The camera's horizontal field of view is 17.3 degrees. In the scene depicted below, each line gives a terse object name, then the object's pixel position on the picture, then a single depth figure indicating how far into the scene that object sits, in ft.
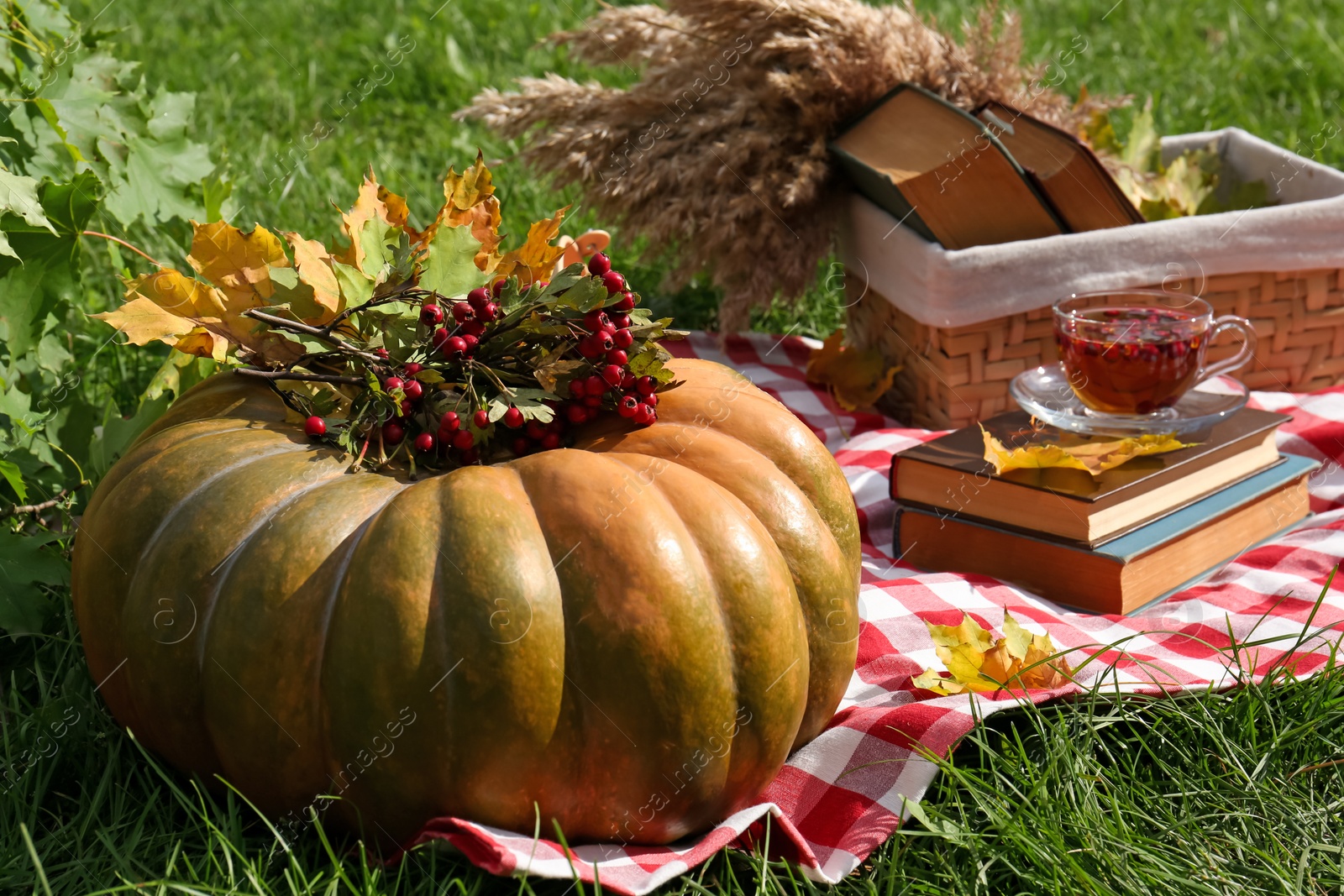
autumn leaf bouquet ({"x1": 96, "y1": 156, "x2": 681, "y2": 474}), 7.95
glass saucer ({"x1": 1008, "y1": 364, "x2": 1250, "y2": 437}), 8.76
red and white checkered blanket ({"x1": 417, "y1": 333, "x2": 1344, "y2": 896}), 7.83
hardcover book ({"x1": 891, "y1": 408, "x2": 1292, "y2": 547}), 8.47
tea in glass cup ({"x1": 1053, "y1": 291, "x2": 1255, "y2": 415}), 8.73
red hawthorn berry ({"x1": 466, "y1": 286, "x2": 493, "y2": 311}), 7.96
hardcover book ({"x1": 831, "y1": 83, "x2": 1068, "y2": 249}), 9.18
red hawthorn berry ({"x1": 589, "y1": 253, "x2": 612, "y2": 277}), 7.99
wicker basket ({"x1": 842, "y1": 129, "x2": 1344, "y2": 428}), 9.08
